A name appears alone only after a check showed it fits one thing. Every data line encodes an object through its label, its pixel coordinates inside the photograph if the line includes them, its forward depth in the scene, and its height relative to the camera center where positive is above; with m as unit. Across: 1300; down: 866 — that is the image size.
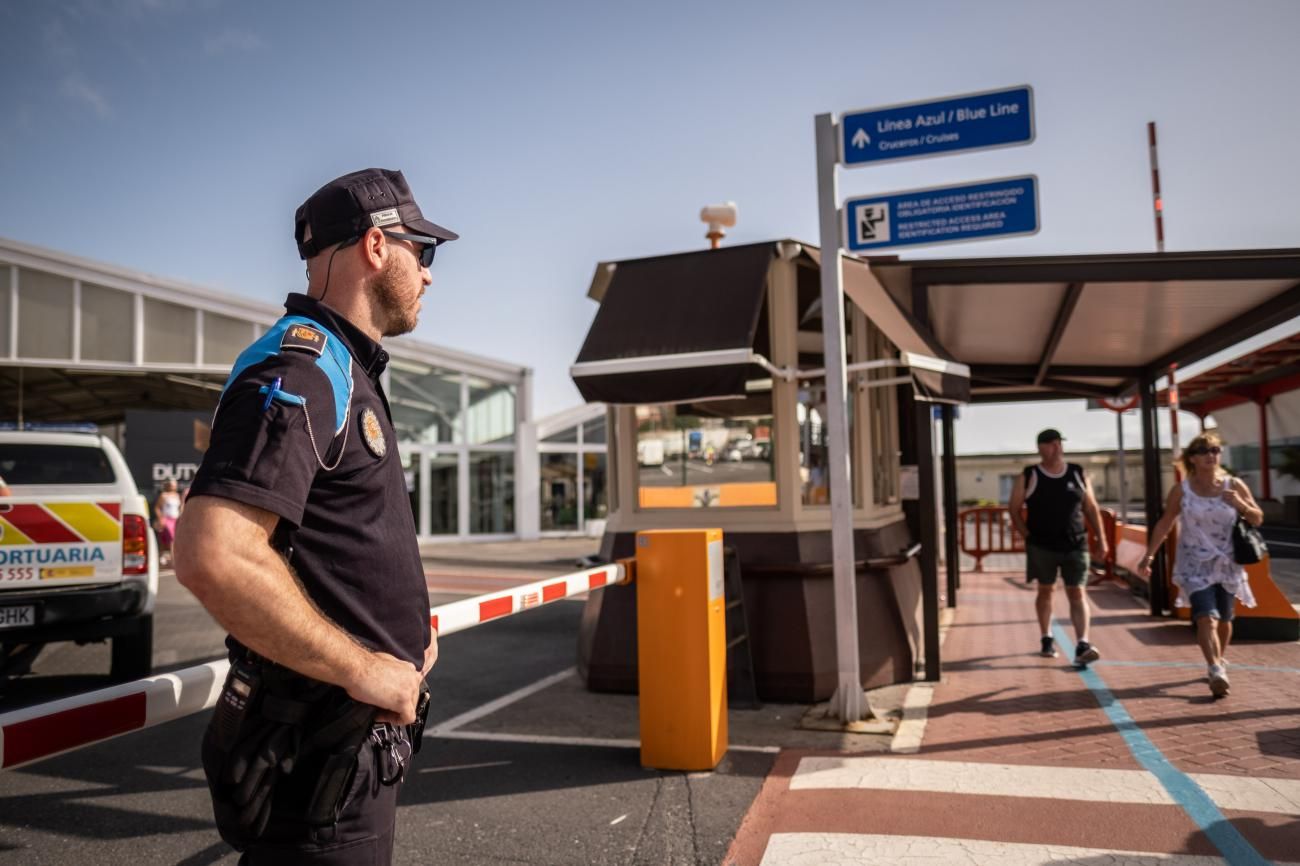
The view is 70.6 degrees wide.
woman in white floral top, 5.98 -0.49
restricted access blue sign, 5.69 +1.67
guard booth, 6.14 +0.32
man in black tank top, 7.23 -0.38
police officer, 1.47 -0.14
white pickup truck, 6.07 -0.51
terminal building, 19.80 +3.12
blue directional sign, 5.55 +2.16
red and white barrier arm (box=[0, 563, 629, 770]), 1.79 -0.46
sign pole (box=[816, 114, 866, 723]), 5.58 +0.24
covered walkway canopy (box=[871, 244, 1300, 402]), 6.56 +1.42
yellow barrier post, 4.70 -0.87
